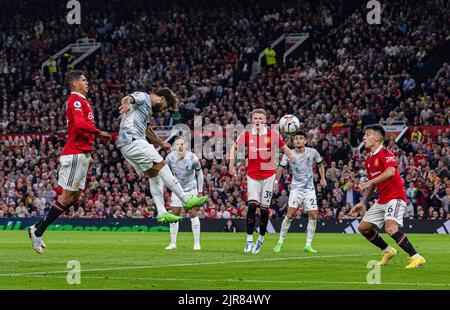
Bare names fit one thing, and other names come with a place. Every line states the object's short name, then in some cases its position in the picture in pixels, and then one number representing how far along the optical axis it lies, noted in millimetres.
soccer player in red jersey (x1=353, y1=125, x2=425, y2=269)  15430
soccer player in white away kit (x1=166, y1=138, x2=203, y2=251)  22547
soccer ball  20891
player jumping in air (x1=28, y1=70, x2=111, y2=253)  16545
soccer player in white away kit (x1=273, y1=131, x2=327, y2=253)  21484
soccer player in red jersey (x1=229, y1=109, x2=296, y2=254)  19344
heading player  15820
